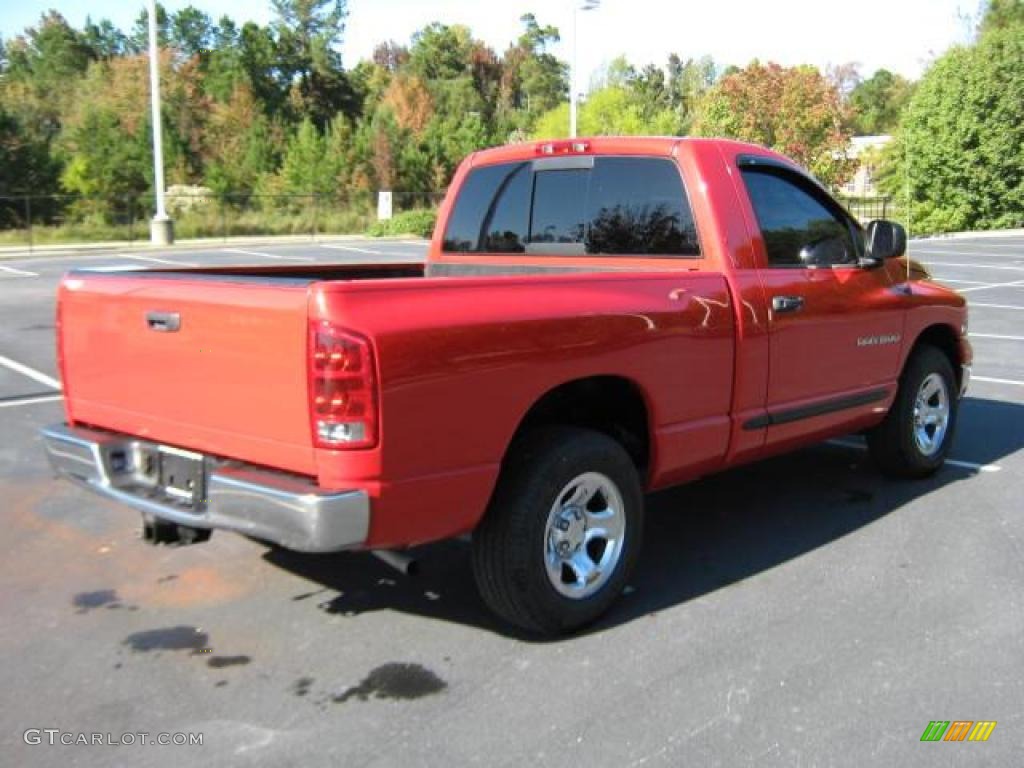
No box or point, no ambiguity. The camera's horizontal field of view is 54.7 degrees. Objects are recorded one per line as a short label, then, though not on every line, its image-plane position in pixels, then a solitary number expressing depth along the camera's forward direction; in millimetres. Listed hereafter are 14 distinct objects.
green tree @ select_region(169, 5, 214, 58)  65062
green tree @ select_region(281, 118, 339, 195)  42094
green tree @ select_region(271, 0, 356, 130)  62562
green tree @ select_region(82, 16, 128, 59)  74812
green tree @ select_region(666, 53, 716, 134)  91806
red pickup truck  3184
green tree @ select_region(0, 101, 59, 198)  36125
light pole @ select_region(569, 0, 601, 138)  27156
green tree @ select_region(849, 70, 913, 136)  82312
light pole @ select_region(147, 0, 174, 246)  27438
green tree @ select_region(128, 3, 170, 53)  65988
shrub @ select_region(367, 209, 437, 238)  35969
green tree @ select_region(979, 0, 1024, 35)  51812
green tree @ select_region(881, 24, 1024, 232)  35906
